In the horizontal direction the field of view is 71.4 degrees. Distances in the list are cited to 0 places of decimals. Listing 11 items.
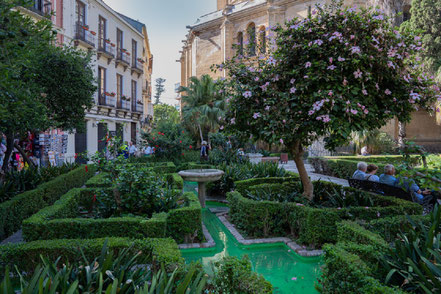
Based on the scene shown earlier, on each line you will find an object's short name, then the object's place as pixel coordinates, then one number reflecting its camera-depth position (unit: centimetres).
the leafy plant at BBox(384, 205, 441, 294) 245
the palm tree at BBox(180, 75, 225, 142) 2305
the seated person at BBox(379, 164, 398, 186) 614
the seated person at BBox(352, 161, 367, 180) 672
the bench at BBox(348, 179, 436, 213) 552
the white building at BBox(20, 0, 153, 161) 1647
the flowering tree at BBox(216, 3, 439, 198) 486
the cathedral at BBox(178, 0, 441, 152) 2530
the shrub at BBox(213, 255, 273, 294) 258
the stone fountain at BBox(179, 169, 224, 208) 735
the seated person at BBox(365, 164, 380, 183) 646
